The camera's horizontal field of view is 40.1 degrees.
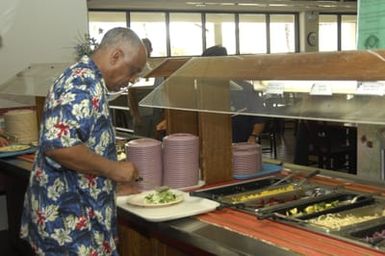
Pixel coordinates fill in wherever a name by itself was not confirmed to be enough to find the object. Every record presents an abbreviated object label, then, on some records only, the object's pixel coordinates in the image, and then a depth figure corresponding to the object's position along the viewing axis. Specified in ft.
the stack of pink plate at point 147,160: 6.79
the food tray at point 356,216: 4.85
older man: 5.03
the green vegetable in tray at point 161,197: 5.98
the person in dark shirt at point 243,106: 6.29
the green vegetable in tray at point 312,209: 5.51
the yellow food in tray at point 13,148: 10.03
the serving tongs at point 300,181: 6.69
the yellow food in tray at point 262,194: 6.19
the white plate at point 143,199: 5.90
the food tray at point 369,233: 4.44
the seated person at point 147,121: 11.57
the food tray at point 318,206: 5.43
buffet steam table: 4.45
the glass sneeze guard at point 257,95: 4.66
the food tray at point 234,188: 6.31
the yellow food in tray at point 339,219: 5.01
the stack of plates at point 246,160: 7.29
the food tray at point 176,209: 5.52
